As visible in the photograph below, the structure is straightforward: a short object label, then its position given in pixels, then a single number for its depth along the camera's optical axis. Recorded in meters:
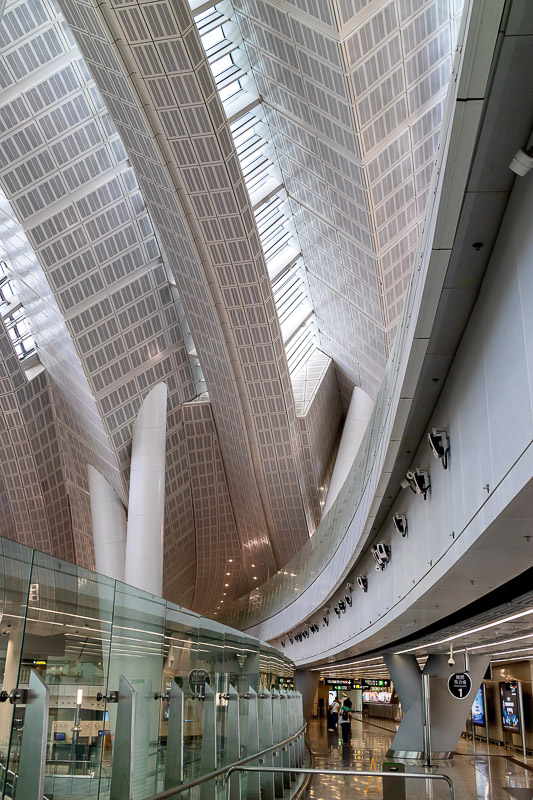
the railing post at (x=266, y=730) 9.67
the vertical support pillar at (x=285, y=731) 11.66
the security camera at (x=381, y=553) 11.37
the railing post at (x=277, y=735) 10.40
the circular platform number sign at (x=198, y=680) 6.58
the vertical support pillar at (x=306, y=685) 38.62
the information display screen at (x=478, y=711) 30.84
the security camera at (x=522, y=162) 3.50
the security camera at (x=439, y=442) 6.56
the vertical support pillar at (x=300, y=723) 16.07
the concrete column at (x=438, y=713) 20.75
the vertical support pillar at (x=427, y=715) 19.97
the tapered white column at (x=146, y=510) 25.52
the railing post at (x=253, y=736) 8.76
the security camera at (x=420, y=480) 7.78
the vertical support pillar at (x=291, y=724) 13.93
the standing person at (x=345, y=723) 28.95
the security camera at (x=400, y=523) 9.66
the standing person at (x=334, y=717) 37.24
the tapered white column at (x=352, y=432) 35.41
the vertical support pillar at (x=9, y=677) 3.55
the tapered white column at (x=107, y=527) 28.33
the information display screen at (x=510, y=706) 24.41
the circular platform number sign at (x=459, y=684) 20.75
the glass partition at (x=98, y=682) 3.66
